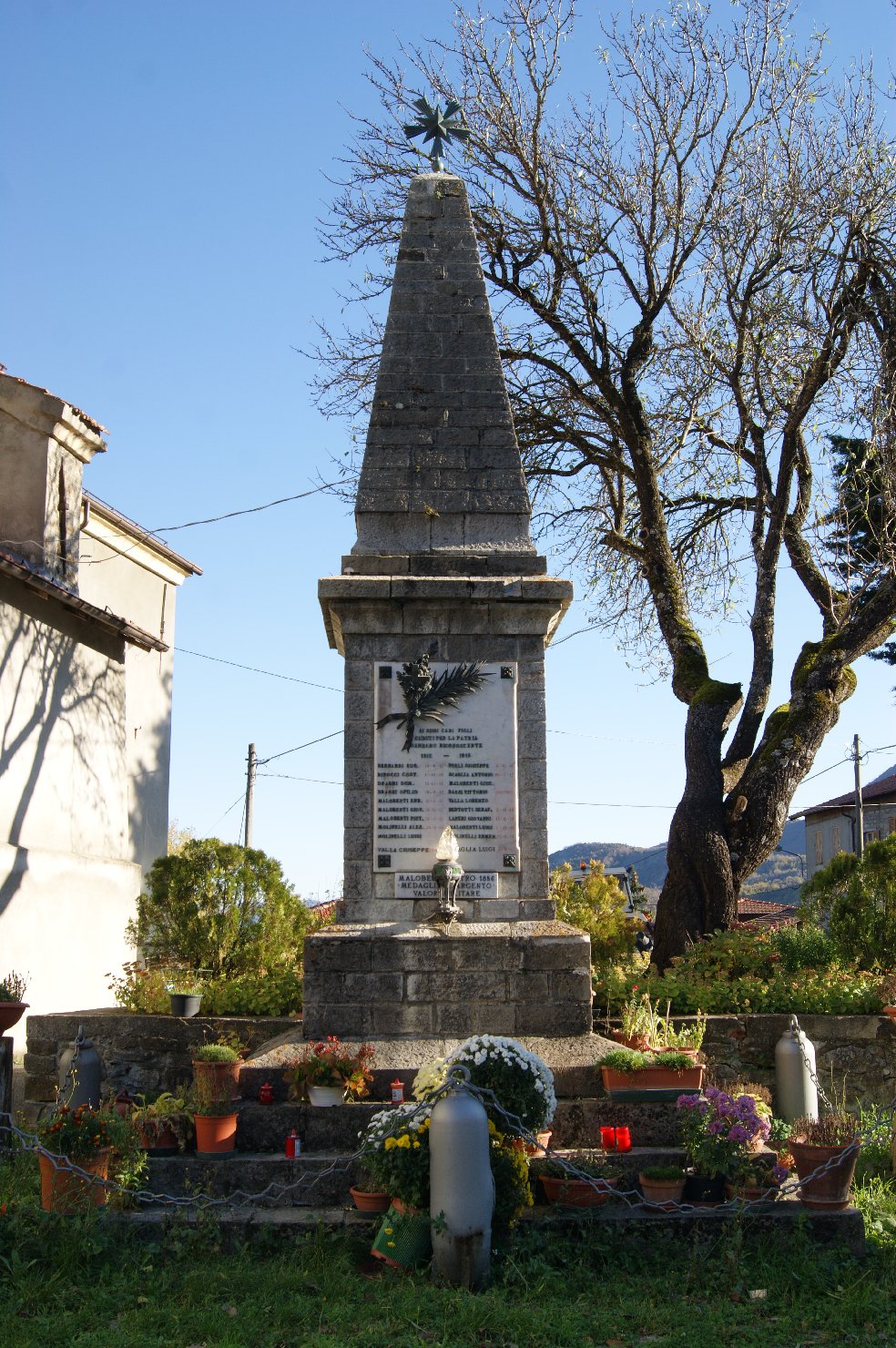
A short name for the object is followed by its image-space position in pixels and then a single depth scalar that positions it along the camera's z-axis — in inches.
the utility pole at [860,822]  1290.1
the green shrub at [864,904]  429.1
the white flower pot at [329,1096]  286.8
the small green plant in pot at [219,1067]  287.1
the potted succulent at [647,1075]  288.4
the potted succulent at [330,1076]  287.1
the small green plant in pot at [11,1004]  327.9
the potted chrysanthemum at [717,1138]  259.6
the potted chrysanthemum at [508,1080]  253.0
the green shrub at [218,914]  429.7
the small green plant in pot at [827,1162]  257.3
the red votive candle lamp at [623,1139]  276.4
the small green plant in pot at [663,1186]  258.2
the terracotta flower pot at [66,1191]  255.9
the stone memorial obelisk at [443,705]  315.9
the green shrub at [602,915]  464.8
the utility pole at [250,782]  1270.1
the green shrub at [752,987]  375.9
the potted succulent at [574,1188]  256.8
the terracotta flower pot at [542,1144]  264.1
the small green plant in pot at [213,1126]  280.8
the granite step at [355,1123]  284.8
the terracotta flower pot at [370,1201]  255.6
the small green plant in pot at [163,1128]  282.8
